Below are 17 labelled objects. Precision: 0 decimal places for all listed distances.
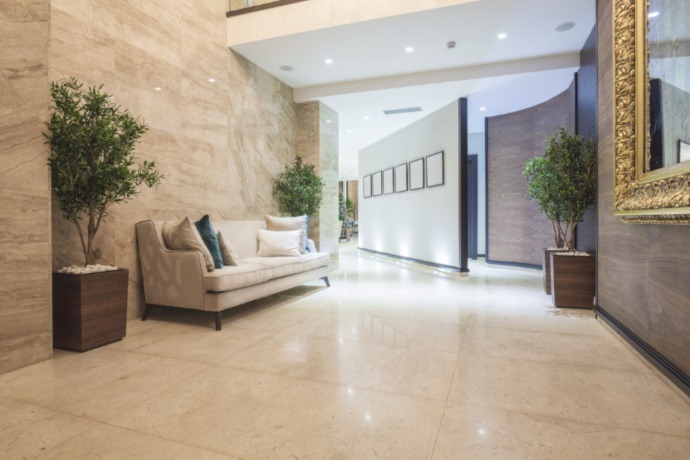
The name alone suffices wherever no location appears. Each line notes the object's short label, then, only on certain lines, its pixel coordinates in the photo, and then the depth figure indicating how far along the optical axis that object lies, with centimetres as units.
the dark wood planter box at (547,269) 466
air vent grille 704
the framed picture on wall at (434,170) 693
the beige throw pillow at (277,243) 469
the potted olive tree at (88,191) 261
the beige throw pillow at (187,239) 341
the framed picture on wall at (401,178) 837
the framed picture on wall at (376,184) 980
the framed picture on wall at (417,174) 767
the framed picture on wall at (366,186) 1049
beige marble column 659
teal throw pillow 368
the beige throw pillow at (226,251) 393
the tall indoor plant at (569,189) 398
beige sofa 328
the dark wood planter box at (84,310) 265
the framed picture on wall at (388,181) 909
